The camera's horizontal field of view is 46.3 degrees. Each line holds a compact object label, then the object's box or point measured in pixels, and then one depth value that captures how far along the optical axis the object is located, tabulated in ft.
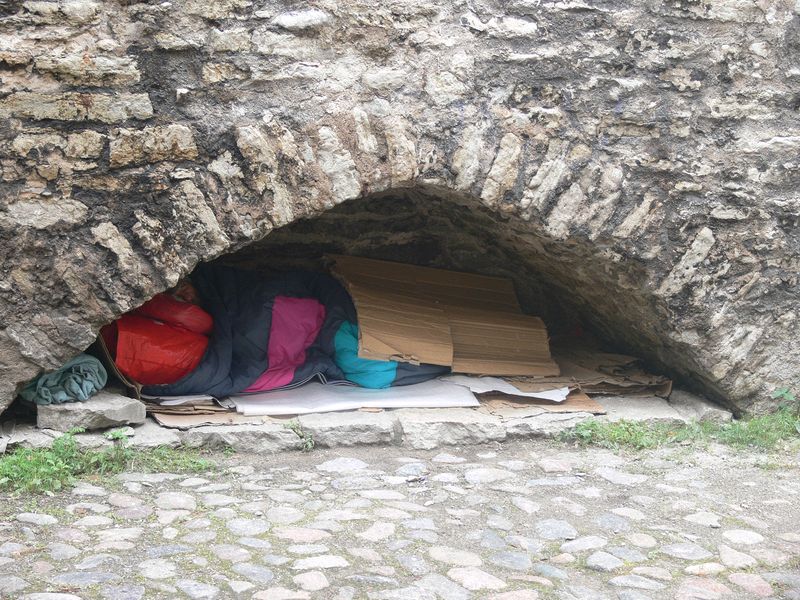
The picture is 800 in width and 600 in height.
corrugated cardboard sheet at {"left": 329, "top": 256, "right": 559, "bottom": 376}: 15.72
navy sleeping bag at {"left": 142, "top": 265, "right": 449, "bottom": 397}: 15.23
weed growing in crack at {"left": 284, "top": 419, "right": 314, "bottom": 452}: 13.49
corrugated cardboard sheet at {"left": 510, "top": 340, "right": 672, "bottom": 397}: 16.07
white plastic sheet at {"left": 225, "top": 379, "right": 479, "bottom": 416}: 14.33
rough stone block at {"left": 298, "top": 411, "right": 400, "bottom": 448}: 13.66
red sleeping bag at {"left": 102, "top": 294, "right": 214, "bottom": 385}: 13.96
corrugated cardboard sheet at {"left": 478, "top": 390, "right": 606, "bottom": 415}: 15.11
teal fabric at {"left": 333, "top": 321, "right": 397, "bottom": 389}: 15.52
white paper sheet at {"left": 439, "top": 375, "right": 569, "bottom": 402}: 15.46
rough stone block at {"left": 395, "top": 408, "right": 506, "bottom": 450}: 13.91
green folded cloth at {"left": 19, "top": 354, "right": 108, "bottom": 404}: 12.53
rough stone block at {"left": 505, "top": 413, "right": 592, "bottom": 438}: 14.38
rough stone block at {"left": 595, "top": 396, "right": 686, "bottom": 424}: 14.96
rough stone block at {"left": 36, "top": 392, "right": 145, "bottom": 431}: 12.48
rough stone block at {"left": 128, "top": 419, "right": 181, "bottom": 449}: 12.76
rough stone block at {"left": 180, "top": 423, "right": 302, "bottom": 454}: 13.15
